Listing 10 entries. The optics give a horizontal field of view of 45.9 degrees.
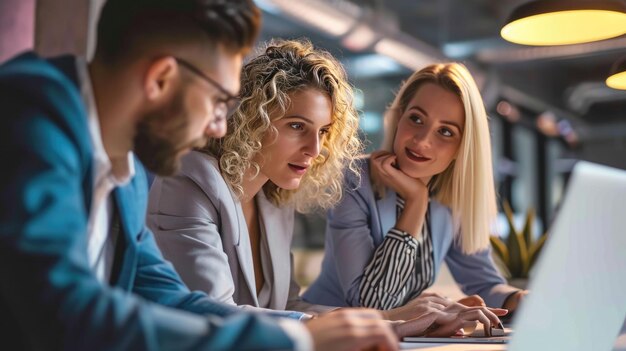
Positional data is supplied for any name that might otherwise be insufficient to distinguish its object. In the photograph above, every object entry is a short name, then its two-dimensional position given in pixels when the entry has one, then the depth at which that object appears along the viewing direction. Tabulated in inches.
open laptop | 41.8
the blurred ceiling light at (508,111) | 471.5
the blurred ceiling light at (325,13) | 215.8
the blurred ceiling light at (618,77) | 122.0
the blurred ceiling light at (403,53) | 289.4
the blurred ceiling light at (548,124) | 536.7
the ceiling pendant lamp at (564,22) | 102.3
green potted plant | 121.6
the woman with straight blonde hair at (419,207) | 92.9
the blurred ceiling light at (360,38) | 263.6
